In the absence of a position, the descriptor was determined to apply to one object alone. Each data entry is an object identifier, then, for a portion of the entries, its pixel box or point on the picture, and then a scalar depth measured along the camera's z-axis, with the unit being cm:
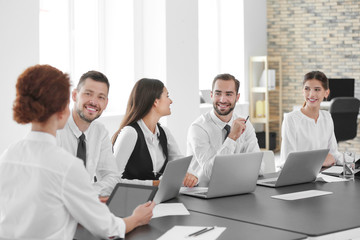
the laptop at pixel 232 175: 274
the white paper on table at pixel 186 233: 202
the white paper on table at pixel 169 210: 241
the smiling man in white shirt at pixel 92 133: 296
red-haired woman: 170
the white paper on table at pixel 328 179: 331
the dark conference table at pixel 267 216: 211
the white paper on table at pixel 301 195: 281
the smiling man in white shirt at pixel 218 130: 364
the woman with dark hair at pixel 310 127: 418
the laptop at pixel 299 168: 306
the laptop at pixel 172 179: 259
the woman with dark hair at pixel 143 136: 319
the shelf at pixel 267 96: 926
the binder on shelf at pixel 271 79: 933
